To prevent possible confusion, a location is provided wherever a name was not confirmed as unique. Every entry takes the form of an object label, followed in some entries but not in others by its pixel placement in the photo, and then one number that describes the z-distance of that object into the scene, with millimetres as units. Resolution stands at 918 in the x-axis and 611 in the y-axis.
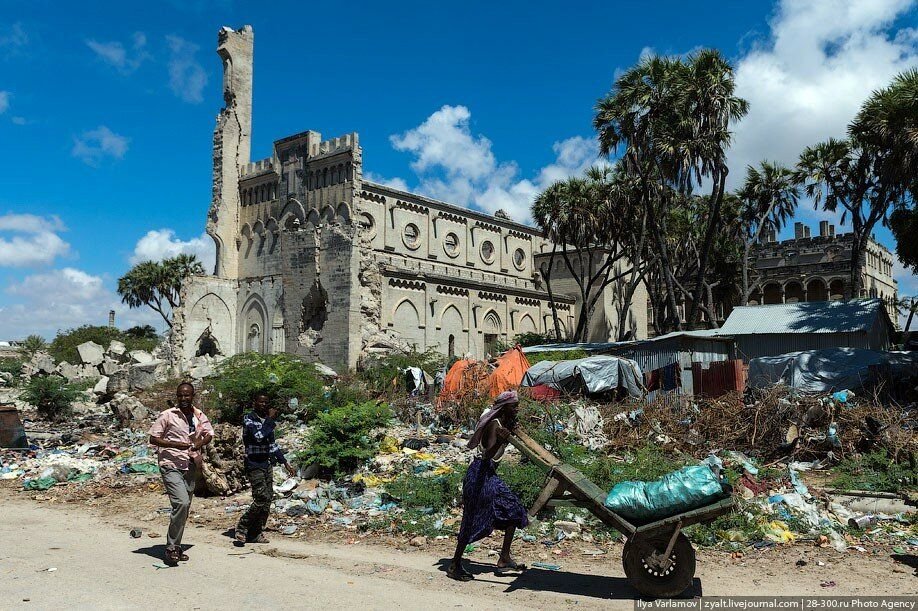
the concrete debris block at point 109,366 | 33438
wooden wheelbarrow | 5539
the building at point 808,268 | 54562
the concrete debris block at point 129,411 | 19578
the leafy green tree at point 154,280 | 53812
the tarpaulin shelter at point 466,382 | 17141
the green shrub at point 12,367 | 34656
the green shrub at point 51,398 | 21297
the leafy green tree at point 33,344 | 51703
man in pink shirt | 6895
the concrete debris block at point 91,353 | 36250
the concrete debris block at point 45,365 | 33281
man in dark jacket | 7637
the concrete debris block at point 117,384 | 24859
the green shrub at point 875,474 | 9344
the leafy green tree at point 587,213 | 35250
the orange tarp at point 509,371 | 18000
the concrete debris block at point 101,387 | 26058
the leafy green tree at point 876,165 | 20406
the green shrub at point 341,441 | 11164
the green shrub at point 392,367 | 22320
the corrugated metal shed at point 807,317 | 23750
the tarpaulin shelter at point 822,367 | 16984
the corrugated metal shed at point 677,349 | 21938
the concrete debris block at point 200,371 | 27253
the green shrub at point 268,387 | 16562
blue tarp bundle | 5582
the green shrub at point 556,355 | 24219
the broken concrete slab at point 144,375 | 25938
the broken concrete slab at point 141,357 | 32662
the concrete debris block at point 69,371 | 32531
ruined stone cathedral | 34844
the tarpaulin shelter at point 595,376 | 17969
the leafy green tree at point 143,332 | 59969
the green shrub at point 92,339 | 48281
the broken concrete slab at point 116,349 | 36750
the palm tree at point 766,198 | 34219
